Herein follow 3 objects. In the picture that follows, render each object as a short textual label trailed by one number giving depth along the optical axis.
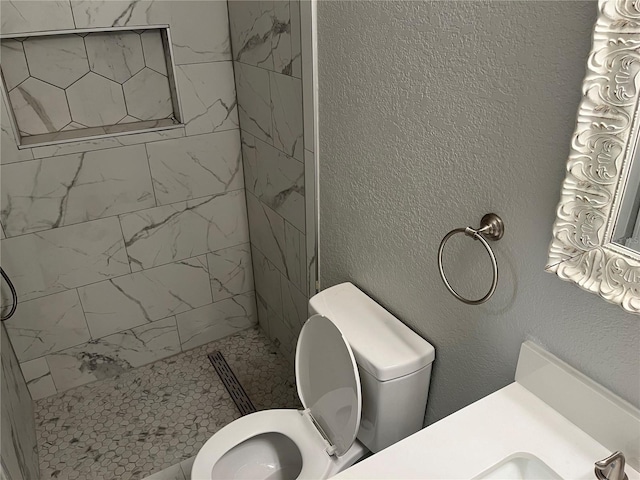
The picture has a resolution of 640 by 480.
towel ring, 1.02
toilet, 1.32
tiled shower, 1.87
